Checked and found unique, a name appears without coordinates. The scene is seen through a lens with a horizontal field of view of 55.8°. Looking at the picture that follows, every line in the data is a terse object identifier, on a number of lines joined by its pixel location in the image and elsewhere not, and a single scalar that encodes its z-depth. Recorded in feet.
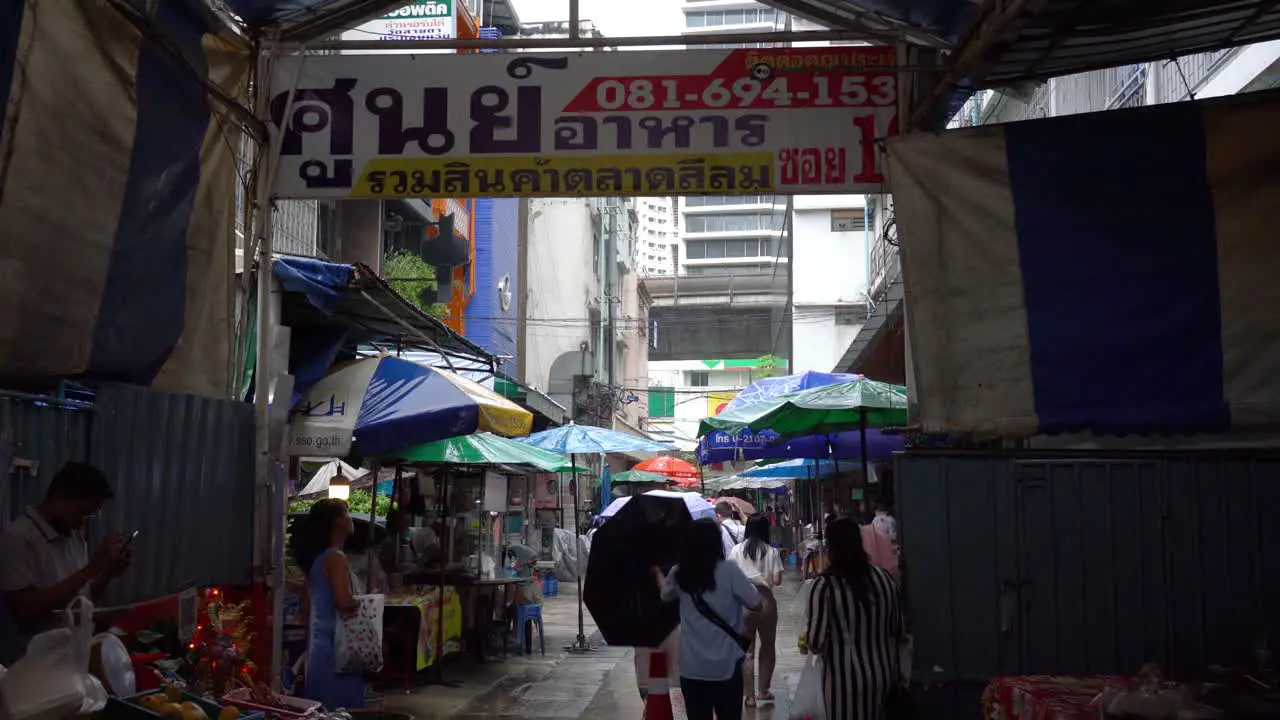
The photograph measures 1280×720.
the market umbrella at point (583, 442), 52.37
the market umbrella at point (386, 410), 32.73
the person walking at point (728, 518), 51.84
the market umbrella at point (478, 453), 41.50
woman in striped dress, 21.54
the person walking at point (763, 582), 35.58
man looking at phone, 15.48
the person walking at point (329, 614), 24.36
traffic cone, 25.09
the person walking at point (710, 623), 23.71
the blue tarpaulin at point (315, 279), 29.73
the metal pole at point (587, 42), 25.49
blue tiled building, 95.50
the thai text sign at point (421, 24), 68.69
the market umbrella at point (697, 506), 48.60
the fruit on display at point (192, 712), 14.08
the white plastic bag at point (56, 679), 11.84
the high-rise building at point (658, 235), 369.30
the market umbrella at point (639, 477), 104.83
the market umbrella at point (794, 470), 82.28
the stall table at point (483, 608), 47.93
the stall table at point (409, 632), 39.14
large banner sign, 25.58
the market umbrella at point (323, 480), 63.26
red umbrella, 98.22
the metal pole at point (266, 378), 25.58
